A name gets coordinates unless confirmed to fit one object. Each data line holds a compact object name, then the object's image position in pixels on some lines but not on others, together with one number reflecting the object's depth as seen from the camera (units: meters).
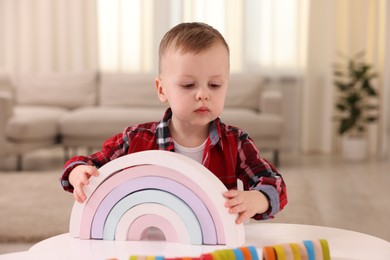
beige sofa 5.31
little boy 1.45
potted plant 6.29
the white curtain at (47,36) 7.07
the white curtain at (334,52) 6.73
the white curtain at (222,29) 6.82
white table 1.23
